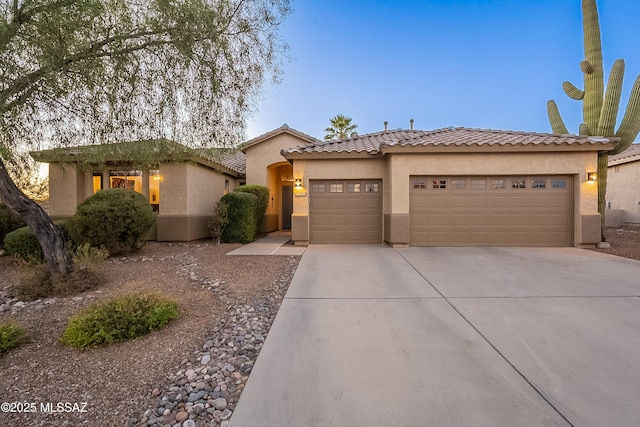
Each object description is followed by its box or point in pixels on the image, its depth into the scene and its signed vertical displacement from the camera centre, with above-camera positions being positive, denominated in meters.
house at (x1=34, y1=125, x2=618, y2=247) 8.62 +0.52
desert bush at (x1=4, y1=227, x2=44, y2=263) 6.87 -0.98
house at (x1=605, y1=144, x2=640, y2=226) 14.03 +1.02
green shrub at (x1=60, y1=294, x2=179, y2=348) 2.99 -1.35
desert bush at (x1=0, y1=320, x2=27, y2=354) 2.89 -1.43
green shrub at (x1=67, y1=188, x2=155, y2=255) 7.06 -0.40
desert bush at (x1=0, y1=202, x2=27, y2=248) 7.89 -0.52
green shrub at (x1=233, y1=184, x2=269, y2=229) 11.70 +0.50
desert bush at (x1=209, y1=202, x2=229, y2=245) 9.87 -0.51
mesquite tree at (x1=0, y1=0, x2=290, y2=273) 4.08 +2.26
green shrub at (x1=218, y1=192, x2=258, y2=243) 10.16 -0.41
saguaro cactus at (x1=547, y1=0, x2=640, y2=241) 8.50 +3.51
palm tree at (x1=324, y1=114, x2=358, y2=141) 23.27 +6.80
